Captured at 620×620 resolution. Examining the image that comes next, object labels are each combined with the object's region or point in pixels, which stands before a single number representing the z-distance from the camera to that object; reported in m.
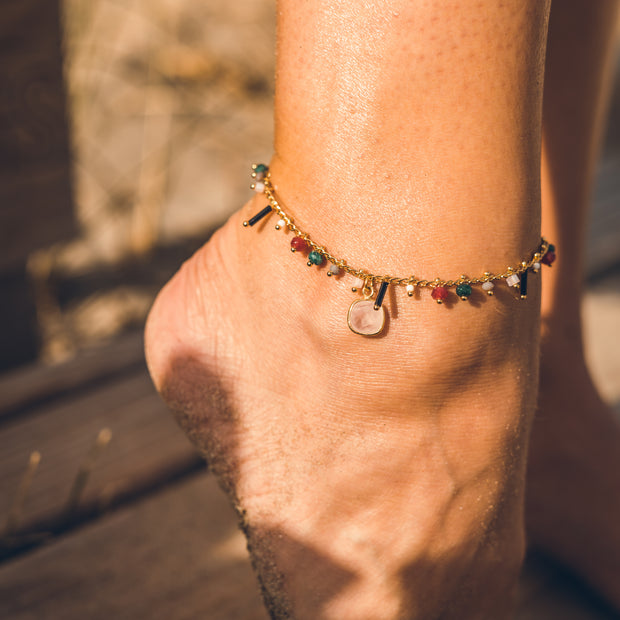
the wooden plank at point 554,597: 0.48
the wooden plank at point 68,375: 0.54
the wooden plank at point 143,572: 0.45
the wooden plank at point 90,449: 0.49
